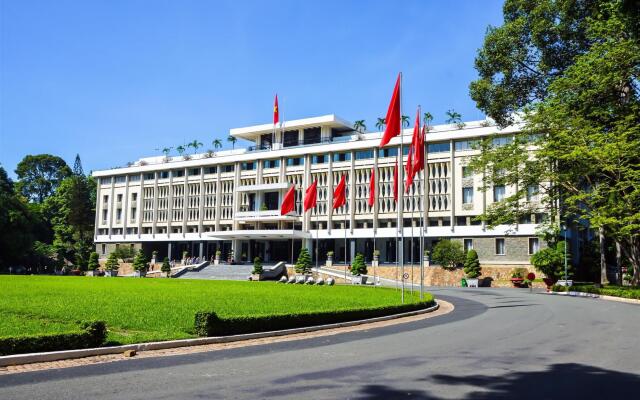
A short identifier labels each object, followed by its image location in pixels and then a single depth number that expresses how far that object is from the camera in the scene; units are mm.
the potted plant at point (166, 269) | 67562
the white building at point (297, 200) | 61688
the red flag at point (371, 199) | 65406
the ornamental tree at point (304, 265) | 58062
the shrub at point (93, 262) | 72244
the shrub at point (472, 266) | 54500
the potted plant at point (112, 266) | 71594
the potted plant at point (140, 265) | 68938
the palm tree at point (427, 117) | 74750
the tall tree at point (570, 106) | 31766
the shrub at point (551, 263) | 47969
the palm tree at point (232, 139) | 87044
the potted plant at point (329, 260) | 65938
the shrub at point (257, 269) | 57875
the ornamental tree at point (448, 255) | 56469
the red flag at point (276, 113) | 73688
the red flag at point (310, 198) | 53062
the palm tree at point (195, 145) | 90288
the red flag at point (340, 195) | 48750
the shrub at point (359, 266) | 56331
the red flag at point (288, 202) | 56678
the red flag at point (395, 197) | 61312
